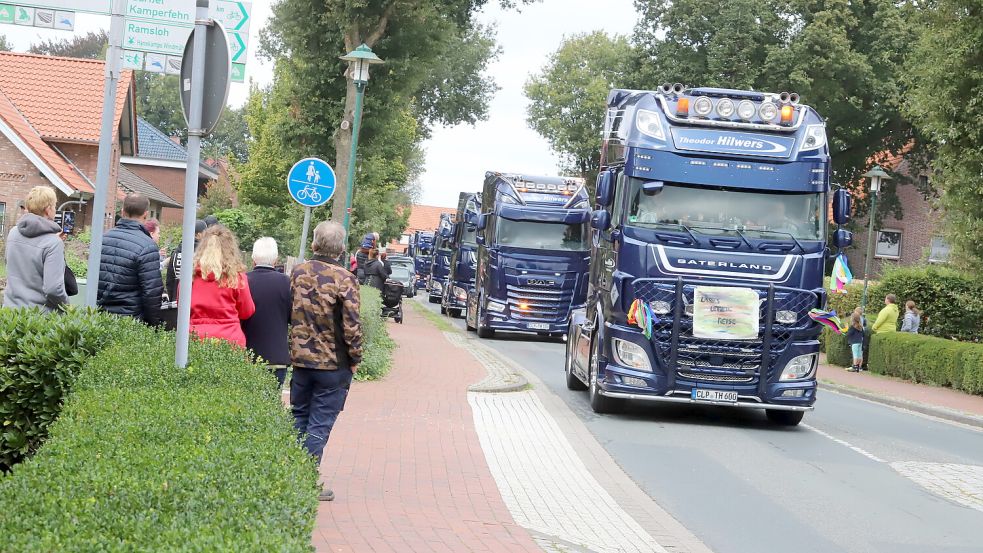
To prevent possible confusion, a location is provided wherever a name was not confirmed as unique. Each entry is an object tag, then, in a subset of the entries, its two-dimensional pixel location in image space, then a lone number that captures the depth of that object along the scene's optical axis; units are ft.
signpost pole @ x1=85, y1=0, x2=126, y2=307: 29.73
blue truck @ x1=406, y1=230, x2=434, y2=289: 230.89
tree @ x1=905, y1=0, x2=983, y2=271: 73.46
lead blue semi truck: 43.04
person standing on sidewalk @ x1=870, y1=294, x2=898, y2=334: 93.45
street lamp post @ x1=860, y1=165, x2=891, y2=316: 101.43
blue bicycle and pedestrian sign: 50.52
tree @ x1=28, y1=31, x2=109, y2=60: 249.96
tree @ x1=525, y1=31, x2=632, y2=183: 253.03
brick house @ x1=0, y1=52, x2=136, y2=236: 121.08
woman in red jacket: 26.63
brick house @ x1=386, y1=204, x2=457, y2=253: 510.58
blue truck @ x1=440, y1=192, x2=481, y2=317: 122.01
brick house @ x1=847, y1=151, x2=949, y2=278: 181.68
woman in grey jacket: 30.45
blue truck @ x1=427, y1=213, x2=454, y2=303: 168.38
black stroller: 98.55
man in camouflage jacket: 25.57
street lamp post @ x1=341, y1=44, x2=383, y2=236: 73.26
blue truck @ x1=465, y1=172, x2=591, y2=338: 89.45
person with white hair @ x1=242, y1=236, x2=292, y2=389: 27.27
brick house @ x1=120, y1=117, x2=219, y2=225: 244.22
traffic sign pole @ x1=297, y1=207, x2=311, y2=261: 51.47
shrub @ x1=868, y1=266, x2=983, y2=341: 94.38
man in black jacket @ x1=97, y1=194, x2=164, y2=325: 30.17
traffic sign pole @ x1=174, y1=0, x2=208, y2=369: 22.26
